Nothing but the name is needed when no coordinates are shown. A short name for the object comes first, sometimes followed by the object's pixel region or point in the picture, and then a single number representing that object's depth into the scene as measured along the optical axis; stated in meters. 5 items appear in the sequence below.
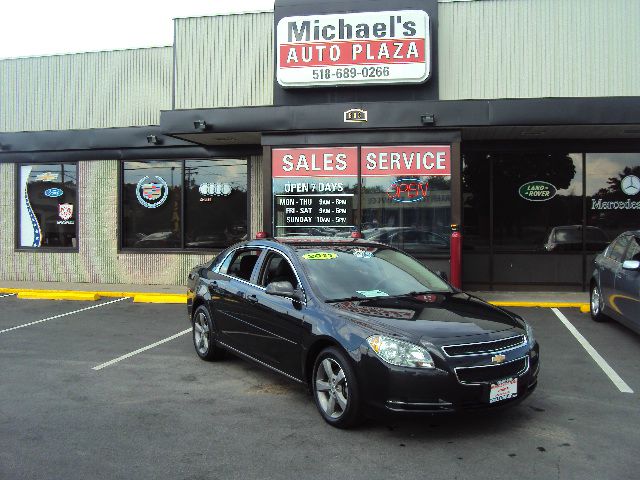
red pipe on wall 11.02
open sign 11.48
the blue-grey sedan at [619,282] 7.57
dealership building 11.22
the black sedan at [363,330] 4.39
